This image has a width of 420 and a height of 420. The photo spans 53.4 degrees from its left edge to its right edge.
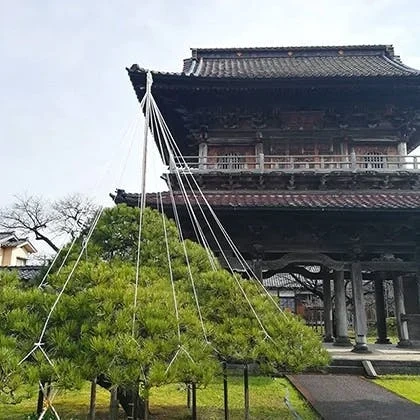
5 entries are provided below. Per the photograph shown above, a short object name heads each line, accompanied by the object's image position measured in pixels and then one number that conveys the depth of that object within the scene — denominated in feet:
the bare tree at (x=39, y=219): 121.39
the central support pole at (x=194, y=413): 18.72
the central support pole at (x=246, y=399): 16.21
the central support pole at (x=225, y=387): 16.31
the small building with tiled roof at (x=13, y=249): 123.75
